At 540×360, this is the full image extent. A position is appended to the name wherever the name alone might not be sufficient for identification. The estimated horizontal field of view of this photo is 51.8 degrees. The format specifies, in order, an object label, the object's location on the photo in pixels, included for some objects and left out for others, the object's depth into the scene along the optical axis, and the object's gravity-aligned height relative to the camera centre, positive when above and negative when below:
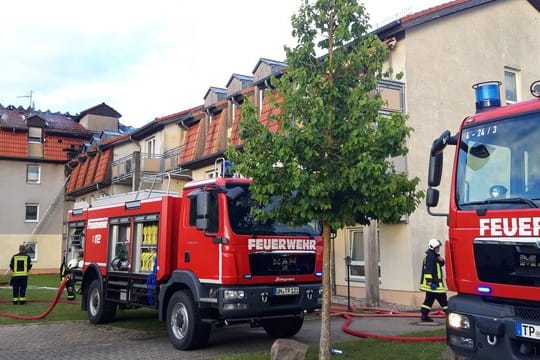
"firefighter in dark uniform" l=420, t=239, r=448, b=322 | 11.09 -0.77
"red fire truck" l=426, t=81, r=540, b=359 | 4.84 +0.09
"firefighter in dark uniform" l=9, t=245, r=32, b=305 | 16.08 -1.08
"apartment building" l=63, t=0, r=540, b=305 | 14.84 +4.75
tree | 6.64 +1.25
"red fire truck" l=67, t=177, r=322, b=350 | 8.47 -0.40
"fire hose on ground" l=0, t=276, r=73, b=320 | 12.80 -1.83
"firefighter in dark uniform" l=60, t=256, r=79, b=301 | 13.97 -0.79
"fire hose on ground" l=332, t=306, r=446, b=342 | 8.72 -1.59
